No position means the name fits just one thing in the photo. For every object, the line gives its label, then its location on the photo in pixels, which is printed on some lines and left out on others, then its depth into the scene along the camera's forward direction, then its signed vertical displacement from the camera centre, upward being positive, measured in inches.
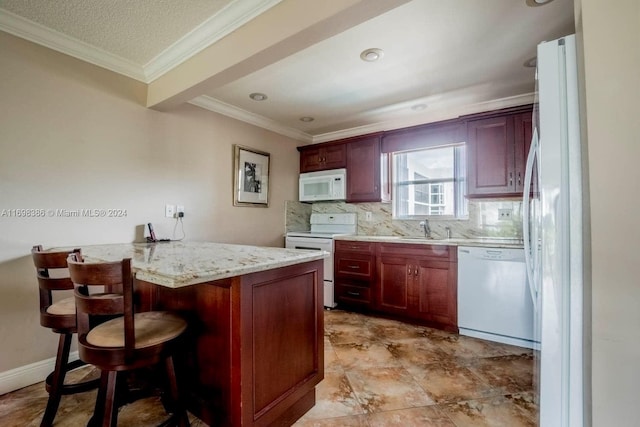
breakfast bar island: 47.3 -20.9
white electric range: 135.6 -9.4
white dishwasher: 93.8 -27.6
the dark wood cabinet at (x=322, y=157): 149.9 +33.2
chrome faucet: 130.1 -5.6
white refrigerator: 41.6 -3.4
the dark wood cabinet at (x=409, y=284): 107.9 -28.2
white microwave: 146.9 +17.1
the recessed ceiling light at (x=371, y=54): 84.3 +49.6
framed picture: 129.6 +19.1
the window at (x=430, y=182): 129.2 +16.9
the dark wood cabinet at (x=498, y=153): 104.7 +24.8
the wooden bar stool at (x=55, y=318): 55.1 -19.8
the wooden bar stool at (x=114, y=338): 40.3 -19.4
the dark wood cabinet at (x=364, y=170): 138.4 +23.7
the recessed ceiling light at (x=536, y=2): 63.7 +49.1
